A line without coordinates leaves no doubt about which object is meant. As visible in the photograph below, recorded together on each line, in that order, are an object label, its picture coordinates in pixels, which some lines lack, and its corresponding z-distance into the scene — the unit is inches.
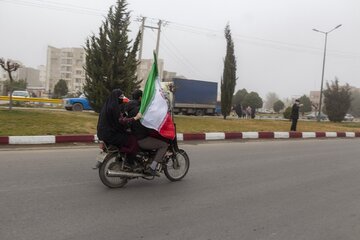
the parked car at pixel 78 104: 1167.6
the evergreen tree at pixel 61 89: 3346.5
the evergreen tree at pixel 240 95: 3457.9
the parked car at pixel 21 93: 1729.8
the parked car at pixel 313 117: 2787.4
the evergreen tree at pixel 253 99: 3127.7
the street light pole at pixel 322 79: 1585.9
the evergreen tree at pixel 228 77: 1210.0
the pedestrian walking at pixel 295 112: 864.3
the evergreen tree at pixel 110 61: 843.3
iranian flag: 287.4
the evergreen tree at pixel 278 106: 3897.6
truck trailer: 1560.0
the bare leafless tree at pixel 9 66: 756.5
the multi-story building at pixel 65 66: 5280.5
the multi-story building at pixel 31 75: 5812.0
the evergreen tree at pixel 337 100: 1562.5
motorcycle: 279.4
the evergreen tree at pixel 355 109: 4318.4
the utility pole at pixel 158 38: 1597.2
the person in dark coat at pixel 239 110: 1659.3
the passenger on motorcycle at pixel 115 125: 278.7
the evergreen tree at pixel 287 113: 1719.0
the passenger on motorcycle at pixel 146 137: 288.5
